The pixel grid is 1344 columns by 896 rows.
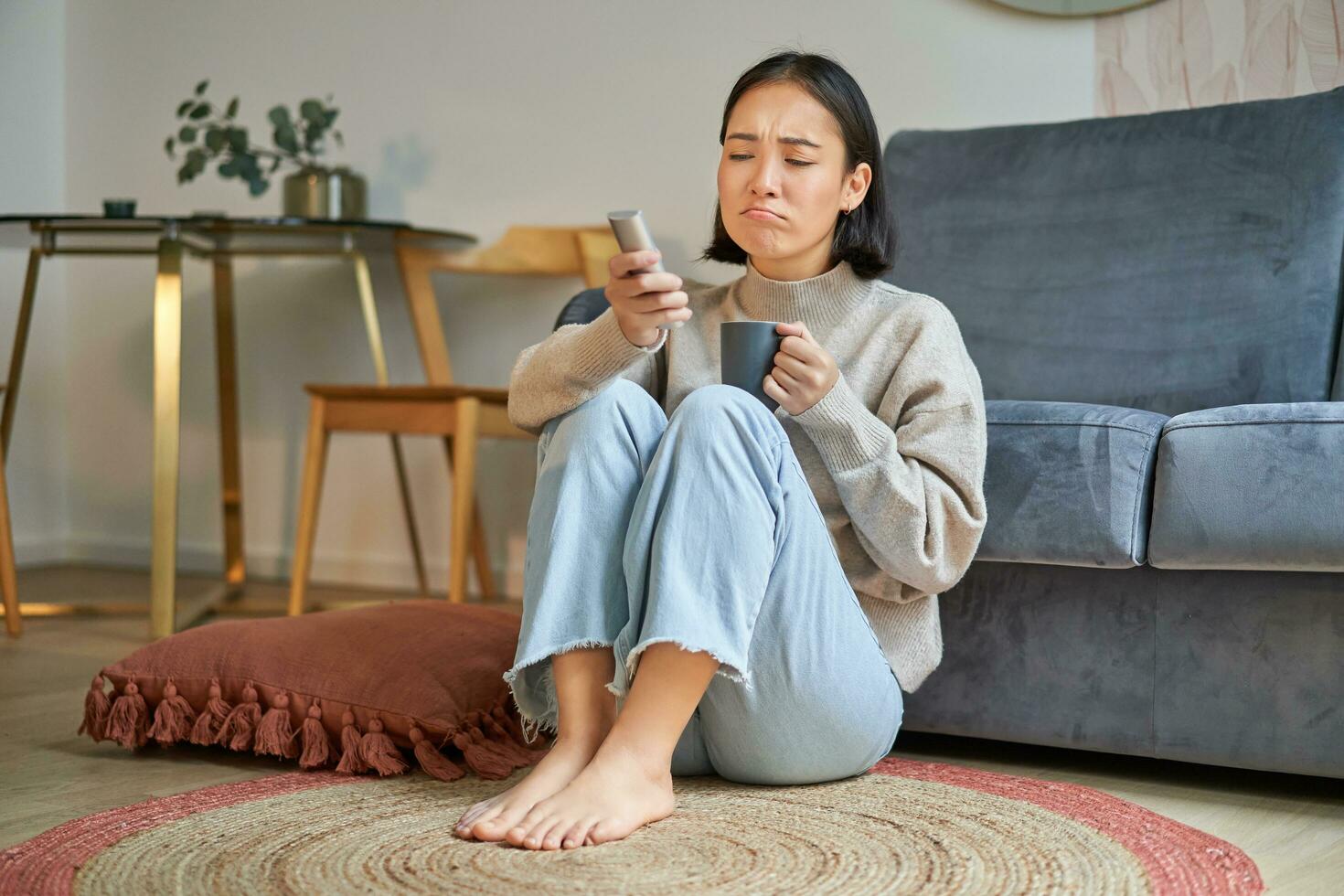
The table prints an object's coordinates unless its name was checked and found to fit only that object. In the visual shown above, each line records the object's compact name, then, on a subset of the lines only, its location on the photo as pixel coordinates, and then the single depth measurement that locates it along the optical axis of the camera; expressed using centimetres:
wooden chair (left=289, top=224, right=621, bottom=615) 253
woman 120
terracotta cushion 152
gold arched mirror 240
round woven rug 111
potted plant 287
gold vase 294
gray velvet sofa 144
